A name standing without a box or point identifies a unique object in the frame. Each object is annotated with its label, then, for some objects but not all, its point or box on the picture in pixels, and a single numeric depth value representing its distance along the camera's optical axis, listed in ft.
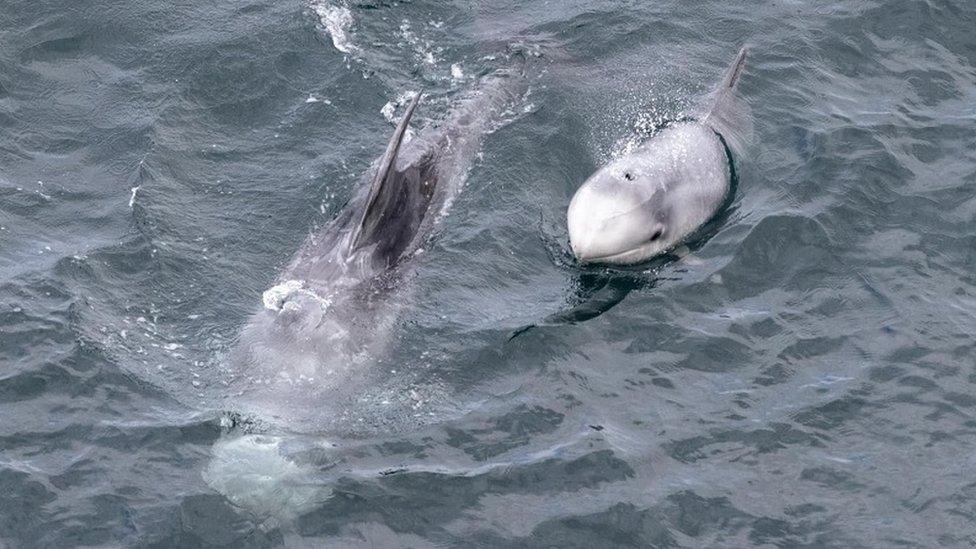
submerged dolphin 53.01
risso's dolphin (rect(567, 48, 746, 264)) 59.11
